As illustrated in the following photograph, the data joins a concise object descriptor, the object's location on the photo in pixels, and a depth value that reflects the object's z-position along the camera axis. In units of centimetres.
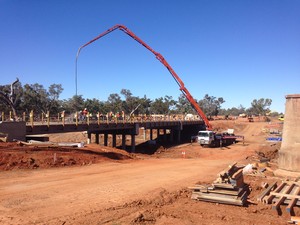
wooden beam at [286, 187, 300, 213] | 1059
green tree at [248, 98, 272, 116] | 13562
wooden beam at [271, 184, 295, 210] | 1081
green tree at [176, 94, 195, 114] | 13925
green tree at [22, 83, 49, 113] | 8356
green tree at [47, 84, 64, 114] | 9368
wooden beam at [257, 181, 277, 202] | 1173
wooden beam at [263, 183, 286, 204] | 1147
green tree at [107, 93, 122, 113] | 11828
